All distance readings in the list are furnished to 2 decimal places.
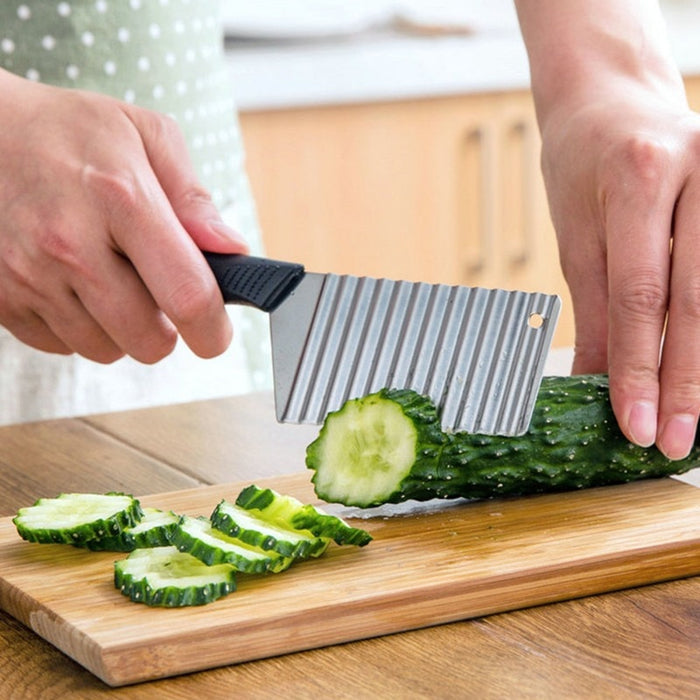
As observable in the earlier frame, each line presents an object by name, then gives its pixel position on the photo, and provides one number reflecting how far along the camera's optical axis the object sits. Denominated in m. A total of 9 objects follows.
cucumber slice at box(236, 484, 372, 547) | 0.88
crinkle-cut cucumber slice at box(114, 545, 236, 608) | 0.84
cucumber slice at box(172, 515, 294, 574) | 0.85
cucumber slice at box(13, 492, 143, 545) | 0.89
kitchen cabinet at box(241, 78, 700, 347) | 1.97
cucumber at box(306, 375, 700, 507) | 0.93
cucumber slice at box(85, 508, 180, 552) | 0.89
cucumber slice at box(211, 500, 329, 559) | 0.87
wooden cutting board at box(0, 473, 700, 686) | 0.82
